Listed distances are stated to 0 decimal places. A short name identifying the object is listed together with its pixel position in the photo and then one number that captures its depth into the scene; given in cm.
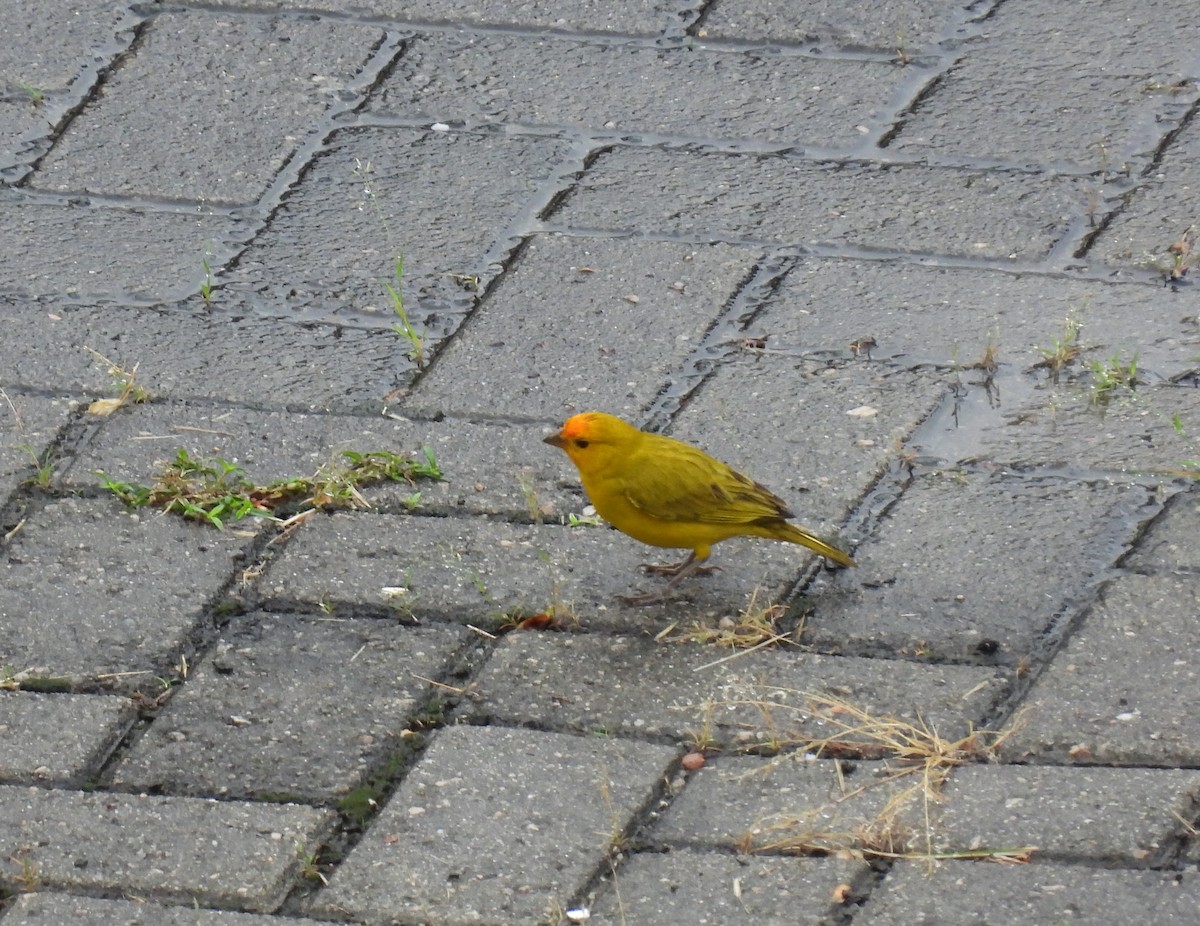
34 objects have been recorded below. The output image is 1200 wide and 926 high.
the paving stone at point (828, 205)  965
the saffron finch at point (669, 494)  728
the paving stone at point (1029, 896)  546
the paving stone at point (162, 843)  584
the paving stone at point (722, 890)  559
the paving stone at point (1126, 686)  622
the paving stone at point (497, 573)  729
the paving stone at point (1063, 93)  1034
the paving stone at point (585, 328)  863
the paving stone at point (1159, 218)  932
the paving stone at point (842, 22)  1154
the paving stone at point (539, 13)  1188
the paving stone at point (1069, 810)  573
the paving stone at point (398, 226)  945
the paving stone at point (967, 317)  870
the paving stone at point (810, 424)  793
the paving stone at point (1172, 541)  722
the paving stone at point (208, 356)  875
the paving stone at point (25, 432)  814
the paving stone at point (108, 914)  570
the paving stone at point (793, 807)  584
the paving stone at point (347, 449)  798
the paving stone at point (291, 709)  637
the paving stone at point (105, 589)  704
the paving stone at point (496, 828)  573
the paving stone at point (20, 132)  1075
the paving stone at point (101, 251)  956
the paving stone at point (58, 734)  640
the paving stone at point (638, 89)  1079
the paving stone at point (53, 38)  1154
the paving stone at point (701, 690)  650
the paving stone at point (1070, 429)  796
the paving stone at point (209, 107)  1052
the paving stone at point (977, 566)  697
